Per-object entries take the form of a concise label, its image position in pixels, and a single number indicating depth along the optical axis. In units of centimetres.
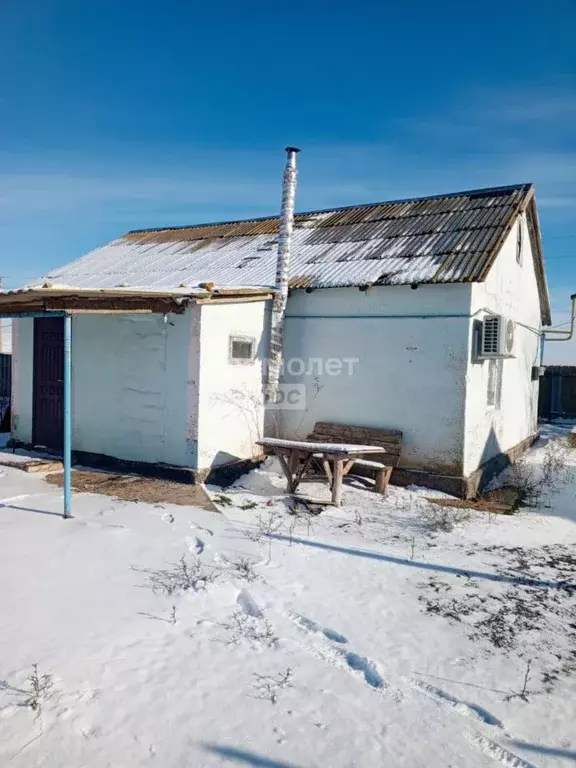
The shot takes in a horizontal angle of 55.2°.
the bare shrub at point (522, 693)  346
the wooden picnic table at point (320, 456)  754
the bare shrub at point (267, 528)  604
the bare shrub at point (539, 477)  892
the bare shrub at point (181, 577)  463
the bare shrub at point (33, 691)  304
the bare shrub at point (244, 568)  498
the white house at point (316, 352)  828
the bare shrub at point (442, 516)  686
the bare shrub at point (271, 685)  329
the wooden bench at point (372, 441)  834
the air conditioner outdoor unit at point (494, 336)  847
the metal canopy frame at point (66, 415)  625
